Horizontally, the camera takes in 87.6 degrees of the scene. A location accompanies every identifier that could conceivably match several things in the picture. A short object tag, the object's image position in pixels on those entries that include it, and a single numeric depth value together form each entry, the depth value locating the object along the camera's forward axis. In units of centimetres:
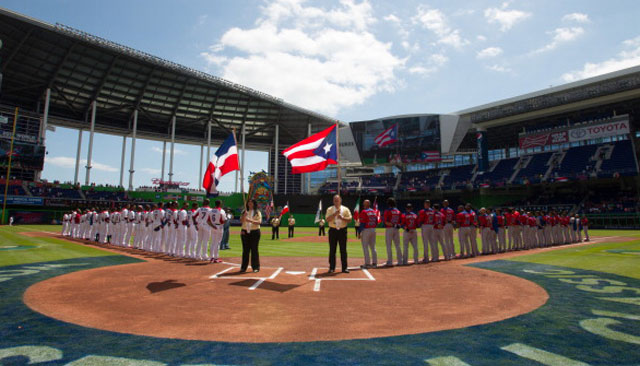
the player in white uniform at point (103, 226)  1998
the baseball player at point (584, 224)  2174
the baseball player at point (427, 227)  1227
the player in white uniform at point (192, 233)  1253
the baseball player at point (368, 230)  1056
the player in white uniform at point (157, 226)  1459
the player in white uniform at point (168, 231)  1401
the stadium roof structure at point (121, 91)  4391
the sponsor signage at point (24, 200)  4391
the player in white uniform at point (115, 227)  1891
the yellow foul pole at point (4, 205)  4112
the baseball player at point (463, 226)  1367
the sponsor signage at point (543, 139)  4628
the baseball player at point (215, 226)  1181
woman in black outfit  980
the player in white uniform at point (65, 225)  2572
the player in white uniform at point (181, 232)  1317
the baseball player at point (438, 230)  1234
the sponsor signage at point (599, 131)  4106
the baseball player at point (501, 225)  1588
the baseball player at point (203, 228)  1194
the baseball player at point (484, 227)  1495
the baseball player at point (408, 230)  1149
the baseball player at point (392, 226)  1101
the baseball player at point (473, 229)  1379
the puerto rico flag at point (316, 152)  1170
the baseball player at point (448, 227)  1308
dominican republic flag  1181
